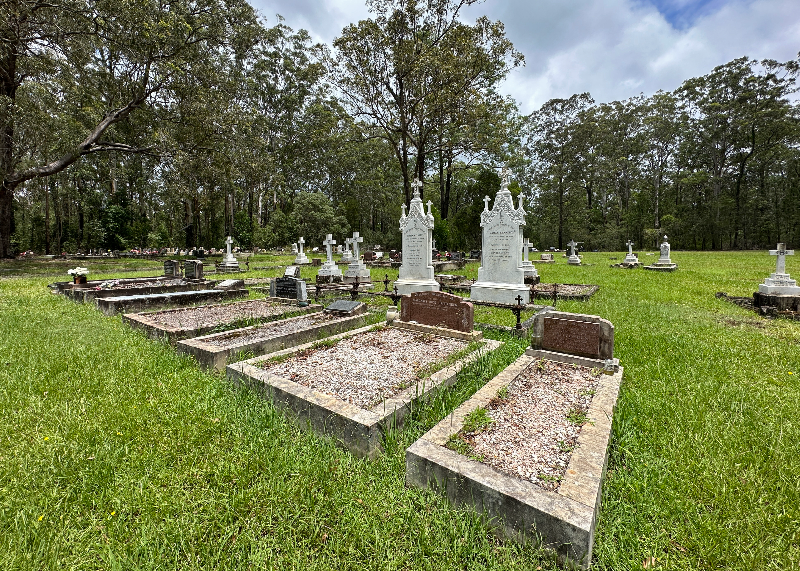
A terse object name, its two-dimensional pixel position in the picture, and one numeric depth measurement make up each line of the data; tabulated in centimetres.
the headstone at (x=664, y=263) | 1655
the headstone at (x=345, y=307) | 695
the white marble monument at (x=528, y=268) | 1265
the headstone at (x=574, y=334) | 429
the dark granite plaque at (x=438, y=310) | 562
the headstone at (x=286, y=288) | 821
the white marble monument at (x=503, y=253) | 878
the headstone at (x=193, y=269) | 1141
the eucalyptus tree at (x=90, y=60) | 1304
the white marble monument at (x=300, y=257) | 2061
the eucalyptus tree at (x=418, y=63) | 1612
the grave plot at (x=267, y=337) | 459
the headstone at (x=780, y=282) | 773
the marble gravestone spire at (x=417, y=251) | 1024
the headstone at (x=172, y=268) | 1252
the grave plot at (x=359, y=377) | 290
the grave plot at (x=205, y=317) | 558
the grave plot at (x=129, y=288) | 880
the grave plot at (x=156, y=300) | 759
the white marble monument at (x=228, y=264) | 1767
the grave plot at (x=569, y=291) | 927
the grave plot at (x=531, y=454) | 188
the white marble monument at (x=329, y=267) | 1379
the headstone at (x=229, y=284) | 978
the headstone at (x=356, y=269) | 1392
